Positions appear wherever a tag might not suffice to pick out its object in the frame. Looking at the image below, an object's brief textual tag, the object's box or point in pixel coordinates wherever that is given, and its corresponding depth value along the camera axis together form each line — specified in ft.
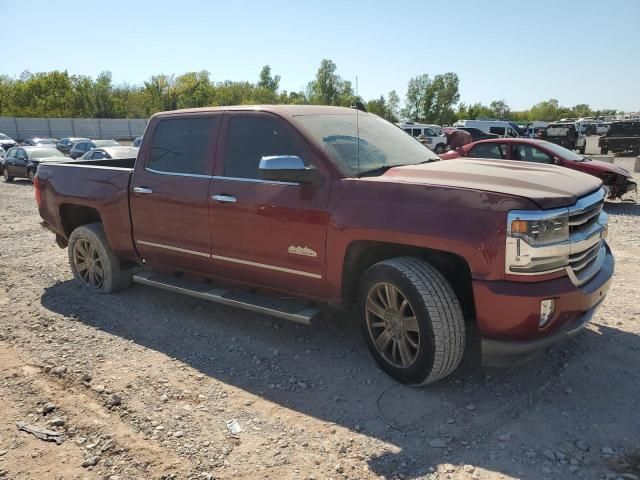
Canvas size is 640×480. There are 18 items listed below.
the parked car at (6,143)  111.24
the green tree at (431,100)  289.94
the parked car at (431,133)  96.02
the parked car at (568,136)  89.71
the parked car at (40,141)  115.96
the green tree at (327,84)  271.90
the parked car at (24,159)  65.31
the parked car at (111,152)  49.03
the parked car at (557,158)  35.47
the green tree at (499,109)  379.88
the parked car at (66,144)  107.11
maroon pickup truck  9.89
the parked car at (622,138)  87.45
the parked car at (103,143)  89.21
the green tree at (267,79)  361.10
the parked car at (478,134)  93.94
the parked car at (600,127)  164.19
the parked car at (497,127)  99.25
